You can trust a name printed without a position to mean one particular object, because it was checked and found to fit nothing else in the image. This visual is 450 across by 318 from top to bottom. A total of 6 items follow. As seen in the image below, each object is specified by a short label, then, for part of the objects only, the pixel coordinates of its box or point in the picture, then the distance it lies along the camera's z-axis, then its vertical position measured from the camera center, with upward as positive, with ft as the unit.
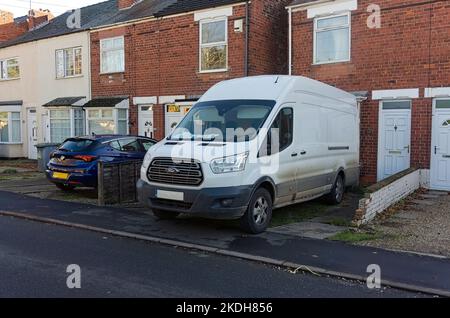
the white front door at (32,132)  77.46 -1.14
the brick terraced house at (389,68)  40.83 +5.43
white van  24.14 -1.63
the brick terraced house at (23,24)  88.53 +19.27
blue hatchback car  36.68 -2.58
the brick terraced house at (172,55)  52.39 +8.61
